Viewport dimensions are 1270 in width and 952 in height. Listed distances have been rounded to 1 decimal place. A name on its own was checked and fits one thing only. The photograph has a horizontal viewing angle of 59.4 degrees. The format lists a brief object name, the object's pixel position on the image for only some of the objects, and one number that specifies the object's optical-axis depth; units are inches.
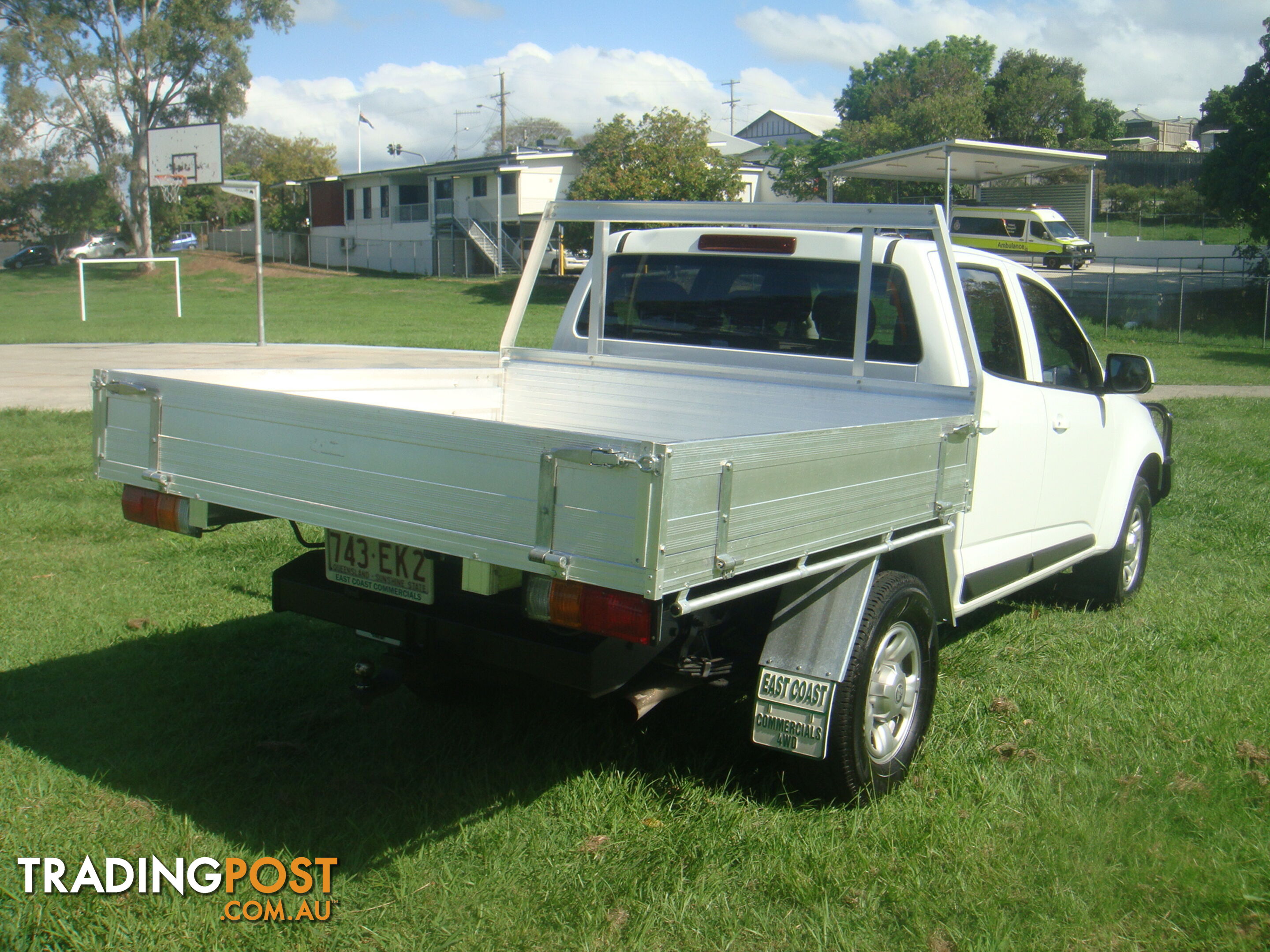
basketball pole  797.9
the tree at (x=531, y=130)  3560.5
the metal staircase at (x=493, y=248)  1988.2
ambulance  1547.7
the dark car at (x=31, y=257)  2327.8
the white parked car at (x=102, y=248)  2356.1
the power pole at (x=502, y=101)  2955.2
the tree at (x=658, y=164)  1469.0
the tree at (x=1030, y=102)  2429.9
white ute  109.0
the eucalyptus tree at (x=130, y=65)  2030.0
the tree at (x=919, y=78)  2385.6
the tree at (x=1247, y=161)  1015.6
